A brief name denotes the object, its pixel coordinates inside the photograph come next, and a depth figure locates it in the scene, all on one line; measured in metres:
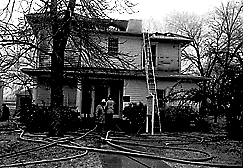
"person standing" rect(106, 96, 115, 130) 16.88
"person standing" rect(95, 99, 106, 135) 16.02
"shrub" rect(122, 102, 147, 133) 17.77
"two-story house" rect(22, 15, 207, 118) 20.91
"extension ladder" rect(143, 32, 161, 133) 18.53
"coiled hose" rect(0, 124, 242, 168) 7.21
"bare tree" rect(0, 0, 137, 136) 11.12
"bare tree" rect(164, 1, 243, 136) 13.40
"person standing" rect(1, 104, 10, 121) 26.58
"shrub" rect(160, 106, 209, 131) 18.64
